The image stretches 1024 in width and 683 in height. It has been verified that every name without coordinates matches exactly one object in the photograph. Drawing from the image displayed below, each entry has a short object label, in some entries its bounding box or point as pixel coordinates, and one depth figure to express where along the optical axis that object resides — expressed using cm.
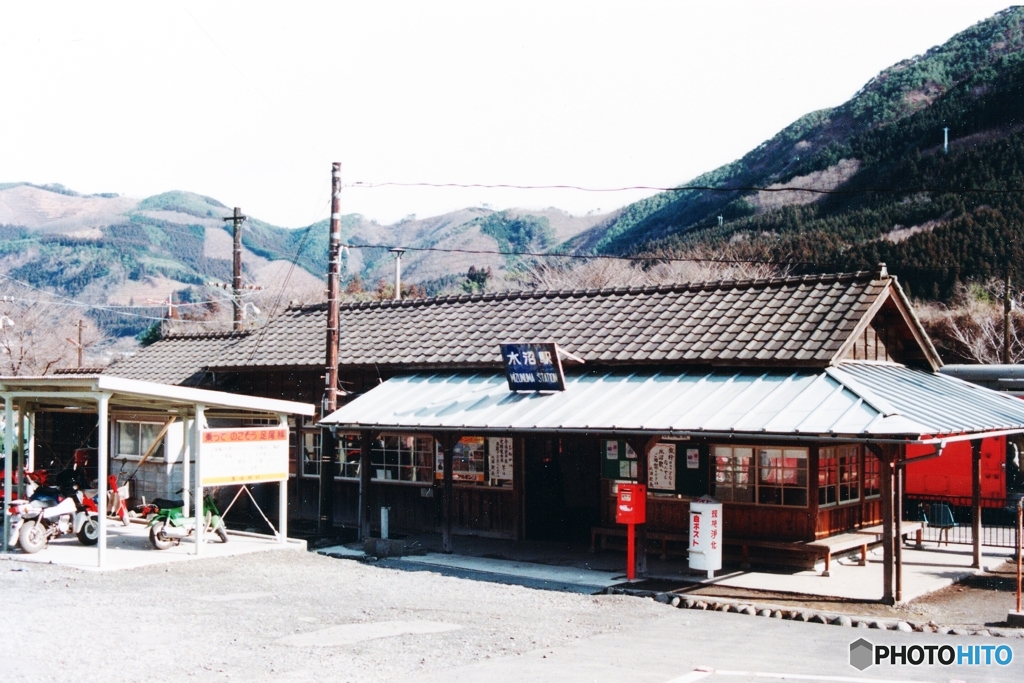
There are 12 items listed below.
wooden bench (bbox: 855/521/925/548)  1692
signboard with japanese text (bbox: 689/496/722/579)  1455
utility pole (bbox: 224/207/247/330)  3719
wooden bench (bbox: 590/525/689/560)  1648
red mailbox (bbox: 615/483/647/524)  1458
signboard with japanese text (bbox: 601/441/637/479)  1759
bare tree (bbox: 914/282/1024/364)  3819
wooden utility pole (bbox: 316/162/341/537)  1952
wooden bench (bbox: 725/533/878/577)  1506
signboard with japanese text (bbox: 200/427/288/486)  1670
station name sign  1711
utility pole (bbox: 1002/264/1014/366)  2953
